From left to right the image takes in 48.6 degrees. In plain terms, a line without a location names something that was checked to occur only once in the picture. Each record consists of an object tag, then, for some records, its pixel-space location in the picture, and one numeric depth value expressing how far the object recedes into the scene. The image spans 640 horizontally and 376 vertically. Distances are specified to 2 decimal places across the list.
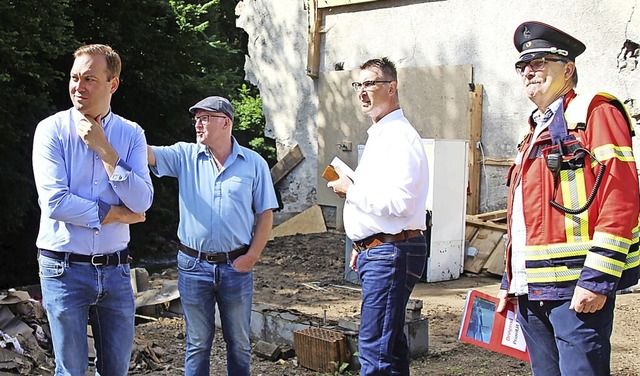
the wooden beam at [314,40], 14.01
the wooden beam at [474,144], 11.29
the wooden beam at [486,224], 9.98
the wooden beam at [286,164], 14.90
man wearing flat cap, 4.13
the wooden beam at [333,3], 13.31
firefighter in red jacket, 2.78
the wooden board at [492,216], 10.44
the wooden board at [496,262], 9.54
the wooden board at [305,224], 13.82
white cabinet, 9.12
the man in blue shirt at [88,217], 3.18
